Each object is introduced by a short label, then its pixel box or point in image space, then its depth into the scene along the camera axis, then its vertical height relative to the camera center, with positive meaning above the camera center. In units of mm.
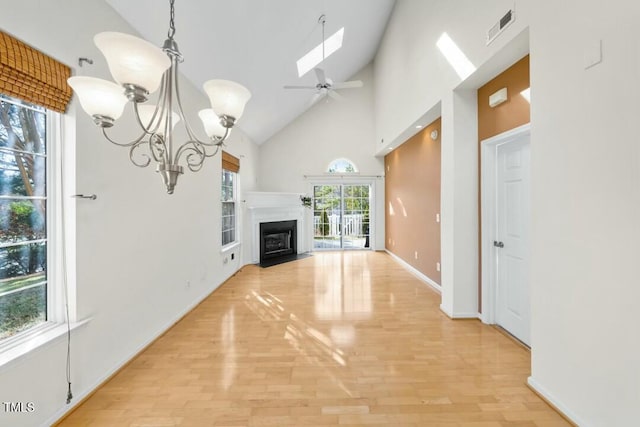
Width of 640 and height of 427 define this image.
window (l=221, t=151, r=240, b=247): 4695 +374
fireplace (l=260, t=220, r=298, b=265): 5938 -661
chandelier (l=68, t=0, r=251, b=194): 958 +554
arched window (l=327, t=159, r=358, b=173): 7098 +1302
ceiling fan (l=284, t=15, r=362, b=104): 3929 +2071
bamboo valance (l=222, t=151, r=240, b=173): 4462 +951
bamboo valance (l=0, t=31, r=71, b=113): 1321 +784
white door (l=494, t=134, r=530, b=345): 2436 -247
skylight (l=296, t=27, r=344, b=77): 4457 +2886
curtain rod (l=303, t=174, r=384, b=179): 6996 +1018
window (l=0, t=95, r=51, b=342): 1450 -1
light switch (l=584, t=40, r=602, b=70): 1408 +868
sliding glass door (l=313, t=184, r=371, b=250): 7211 -40
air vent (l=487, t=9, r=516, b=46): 2015 +1527
